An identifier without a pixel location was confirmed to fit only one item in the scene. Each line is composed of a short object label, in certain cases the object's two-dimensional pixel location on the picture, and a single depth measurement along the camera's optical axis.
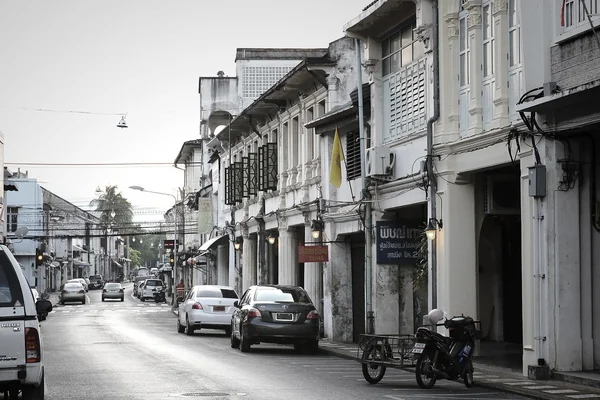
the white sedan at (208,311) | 32.72
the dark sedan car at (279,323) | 24.94
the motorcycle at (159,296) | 80.75
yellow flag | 27.98
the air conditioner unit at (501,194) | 21.89
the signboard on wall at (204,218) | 57.06
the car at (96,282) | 114.25
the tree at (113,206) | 126.28
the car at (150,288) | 81.19
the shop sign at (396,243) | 25.70
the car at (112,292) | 79.75
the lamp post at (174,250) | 66.99
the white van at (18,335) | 11.45
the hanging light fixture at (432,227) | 21.75
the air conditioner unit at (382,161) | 25.09
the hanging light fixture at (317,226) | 31.08
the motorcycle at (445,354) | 16.38
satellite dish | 60.16
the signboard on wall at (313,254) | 29.73
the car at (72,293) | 72.12
